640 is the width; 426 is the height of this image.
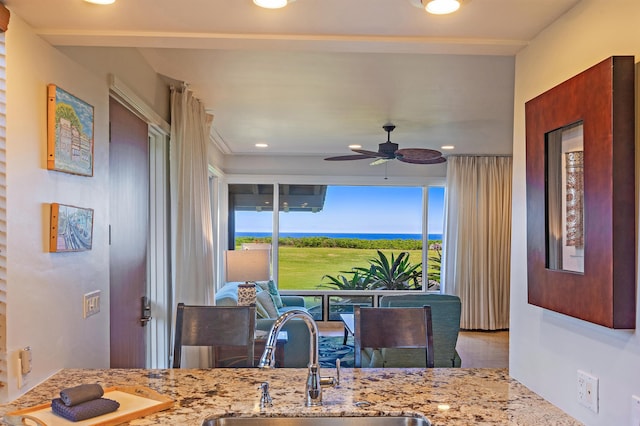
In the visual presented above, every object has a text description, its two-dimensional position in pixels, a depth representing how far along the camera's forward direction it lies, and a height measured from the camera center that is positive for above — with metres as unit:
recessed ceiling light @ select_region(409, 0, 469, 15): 1.43 +0.64
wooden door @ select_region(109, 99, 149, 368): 2.45 -0.09
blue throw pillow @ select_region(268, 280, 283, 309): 5.97 -0.99
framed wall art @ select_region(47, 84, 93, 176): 1.69 +0.31
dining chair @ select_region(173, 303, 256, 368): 2.11 -0.49
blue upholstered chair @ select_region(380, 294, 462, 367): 3.75 -0.88
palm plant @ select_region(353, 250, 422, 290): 7.05 -0.81
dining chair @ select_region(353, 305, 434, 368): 2.03 -0.48
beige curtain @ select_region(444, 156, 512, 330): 6.62 -0.29
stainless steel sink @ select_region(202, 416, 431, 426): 1.45 -0.62
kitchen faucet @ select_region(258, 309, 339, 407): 1.48 -0.49
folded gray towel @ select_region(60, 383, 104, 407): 1.39 -0.53
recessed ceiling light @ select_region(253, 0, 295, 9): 1.47 +0.65
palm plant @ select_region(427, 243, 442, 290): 7.05 -0.75
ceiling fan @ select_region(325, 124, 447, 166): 4.46 +0.60
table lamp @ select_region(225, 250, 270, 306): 4.28 -0.48
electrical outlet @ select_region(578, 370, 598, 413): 1.33 -0.49
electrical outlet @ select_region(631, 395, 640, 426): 1.17 -0.47
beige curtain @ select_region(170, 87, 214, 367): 3.35 +0.07
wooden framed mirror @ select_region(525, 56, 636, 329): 1.21 +0.06
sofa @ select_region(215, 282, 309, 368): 4.10 -0.97
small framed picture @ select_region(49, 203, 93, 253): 1.70 -0.05
